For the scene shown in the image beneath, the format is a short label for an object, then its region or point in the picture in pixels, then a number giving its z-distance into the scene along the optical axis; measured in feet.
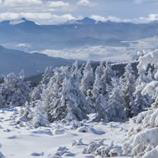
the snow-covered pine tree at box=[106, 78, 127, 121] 201.87
